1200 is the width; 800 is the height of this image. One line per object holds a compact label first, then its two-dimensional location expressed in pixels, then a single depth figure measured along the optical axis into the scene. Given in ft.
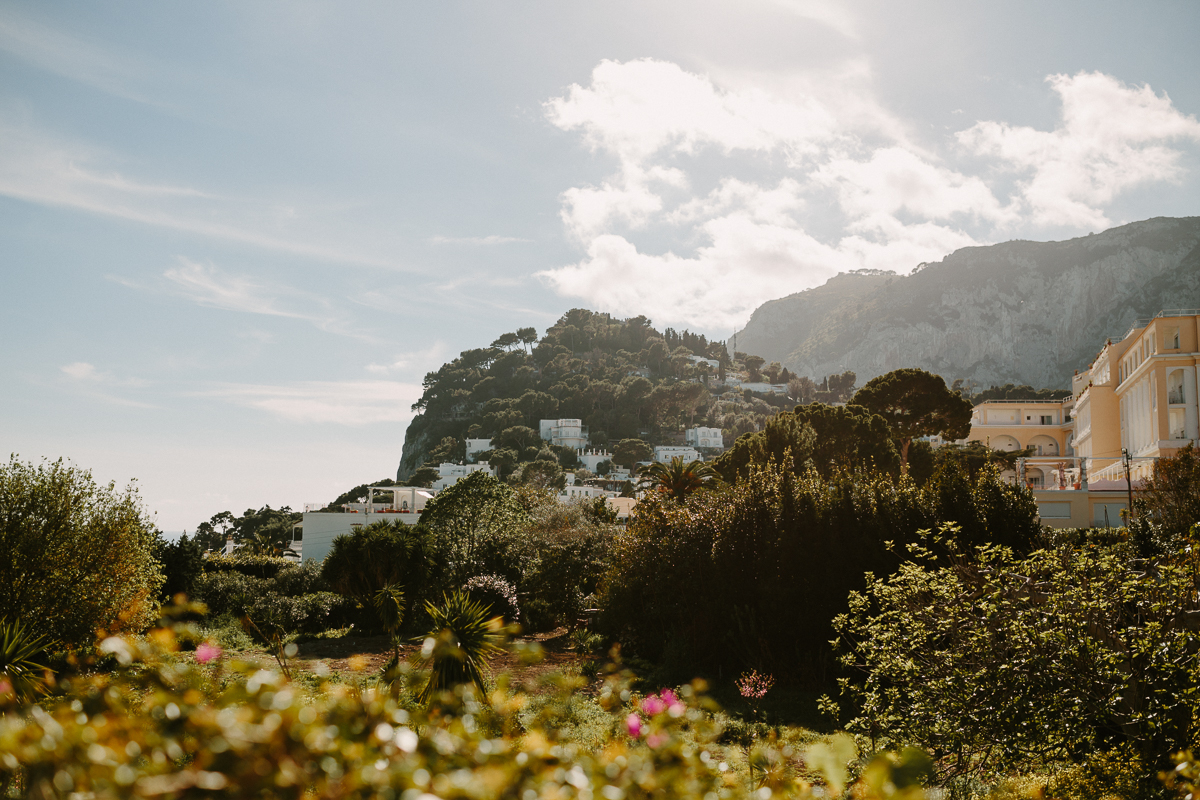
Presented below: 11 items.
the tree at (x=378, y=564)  72.28
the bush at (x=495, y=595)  66.74
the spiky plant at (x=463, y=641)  25.41
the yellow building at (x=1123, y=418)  111.86
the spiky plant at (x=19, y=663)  20.80
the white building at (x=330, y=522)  135.23
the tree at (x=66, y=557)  44.47
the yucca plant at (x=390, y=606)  46.16
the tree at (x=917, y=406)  139.13
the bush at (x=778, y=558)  44.83
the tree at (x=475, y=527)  78.33
